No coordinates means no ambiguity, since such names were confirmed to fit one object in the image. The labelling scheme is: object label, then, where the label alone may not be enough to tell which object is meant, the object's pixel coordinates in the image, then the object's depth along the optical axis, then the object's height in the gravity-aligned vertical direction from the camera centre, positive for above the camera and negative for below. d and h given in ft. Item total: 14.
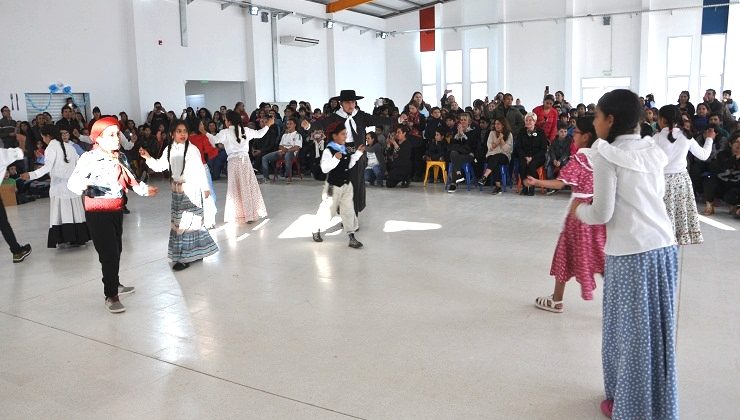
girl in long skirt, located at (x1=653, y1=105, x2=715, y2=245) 15.49 -1.68
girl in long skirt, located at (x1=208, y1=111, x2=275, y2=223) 23.54 -2.02
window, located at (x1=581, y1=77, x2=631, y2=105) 54.24 +2.85
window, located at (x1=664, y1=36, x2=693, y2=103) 50.85 +4.13
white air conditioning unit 51.44 +6.94
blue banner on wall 48.62 +7.57
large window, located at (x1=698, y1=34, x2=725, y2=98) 49.52 +4.36
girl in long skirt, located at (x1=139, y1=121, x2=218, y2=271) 17.17 -1.91
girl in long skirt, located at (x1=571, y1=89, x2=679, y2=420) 7.55 -1.71
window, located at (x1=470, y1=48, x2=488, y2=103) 60.90 +4.62
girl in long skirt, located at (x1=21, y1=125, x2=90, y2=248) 18.88 -2.14
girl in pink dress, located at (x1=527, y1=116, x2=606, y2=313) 12.21 -2.68
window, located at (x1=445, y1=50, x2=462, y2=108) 62.69 +4.90
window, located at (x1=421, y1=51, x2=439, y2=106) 64.39 +4.60
